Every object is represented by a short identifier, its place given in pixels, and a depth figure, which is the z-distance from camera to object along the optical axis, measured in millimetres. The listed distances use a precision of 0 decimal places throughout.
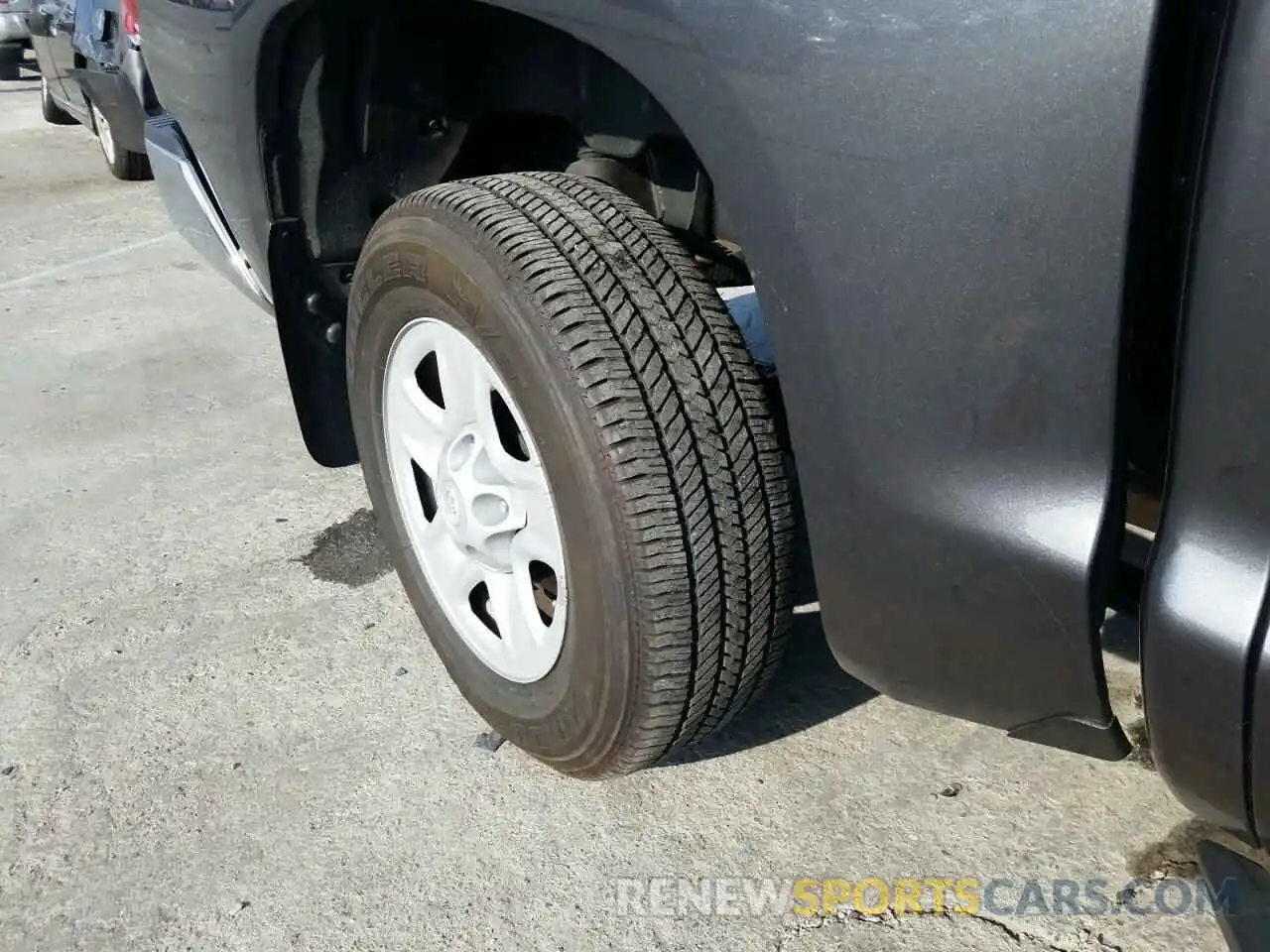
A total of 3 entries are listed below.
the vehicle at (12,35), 11047
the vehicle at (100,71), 5308
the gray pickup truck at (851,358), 1149
